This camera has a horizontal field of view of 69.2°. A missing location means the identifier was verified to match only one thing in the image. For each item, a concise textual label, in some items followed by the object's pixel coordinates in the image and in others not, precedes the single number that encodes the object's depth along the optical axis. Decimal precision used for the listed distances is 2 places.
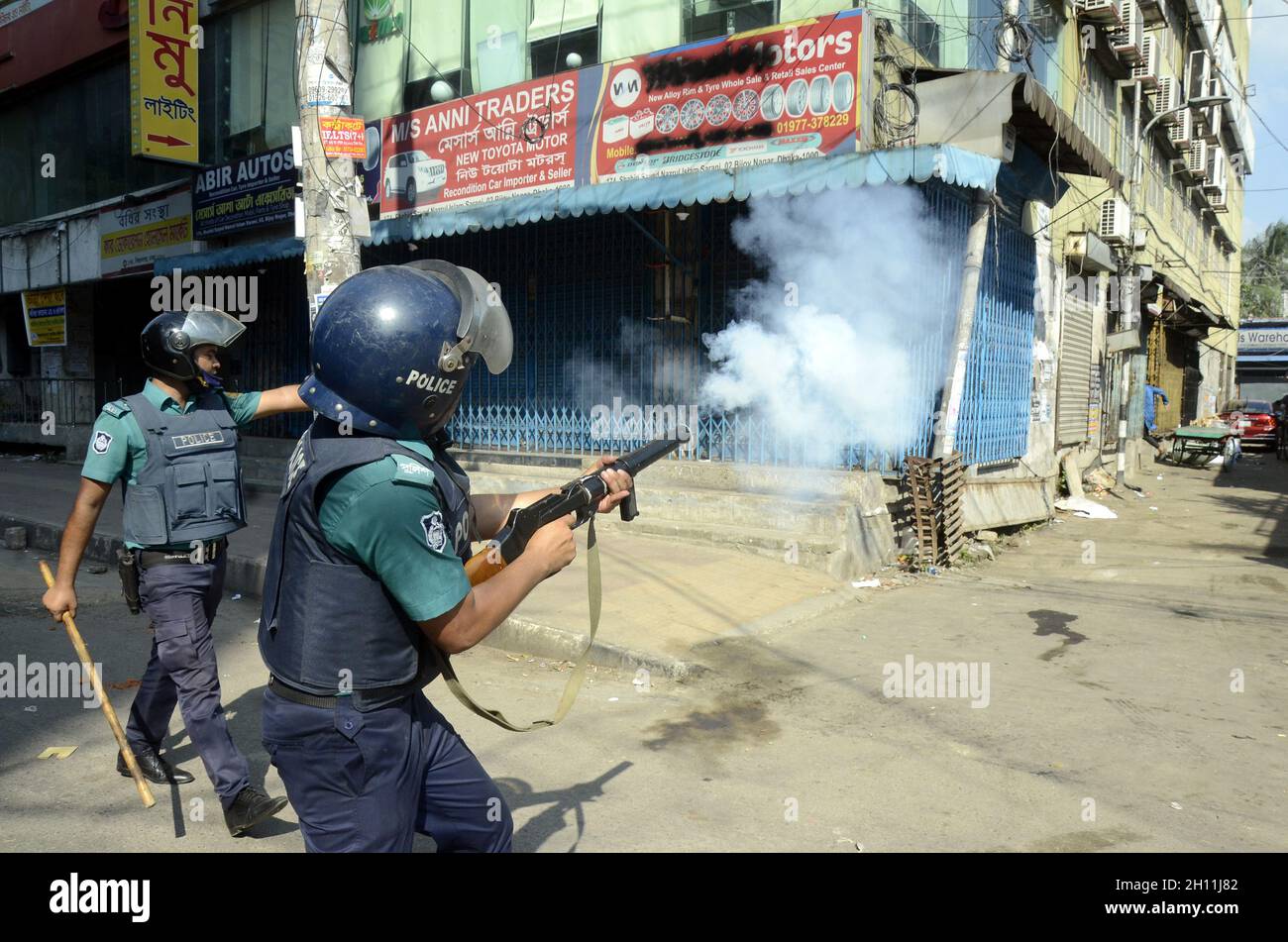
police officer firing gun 1.83
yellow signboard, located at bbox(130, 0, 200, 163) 13.07
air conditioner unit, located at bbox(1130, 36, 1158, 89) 16.44
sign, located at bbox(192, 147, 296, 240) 12.48
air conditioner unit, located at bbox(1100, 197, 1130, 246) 15.26
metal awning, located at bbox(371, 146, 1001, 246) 7.11
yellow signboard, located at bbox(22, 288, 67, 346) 16.42
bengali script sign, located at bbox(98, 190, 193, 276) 14.17
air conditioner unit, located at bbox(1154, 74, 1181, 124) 18.34
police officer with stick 3.49
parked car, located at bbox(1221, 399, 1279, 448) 25.84
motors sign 7.98
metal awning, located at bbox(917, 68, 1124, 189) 8.20
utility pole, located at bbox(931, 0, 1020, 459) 8.55
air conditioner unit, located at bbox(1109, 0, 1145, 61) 14.42
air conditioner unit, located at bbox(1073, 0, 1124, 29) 13.42
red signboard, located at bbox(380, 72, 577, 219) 9.80
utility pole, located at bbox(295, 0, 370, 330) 6.49
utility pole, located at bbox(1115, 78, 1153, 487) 15.99
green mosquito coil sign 11.75
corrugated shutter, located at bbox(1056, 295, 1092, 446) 13.59
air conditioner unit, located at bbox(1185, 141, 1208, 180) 22.66
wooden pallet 8.20
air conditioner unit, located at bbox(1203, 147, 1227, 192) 25.22
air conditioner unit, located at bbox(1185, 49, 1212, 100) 21.31
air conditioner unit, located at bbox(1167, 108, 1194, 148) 19.47
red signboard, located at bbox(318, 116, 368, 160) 6.48
